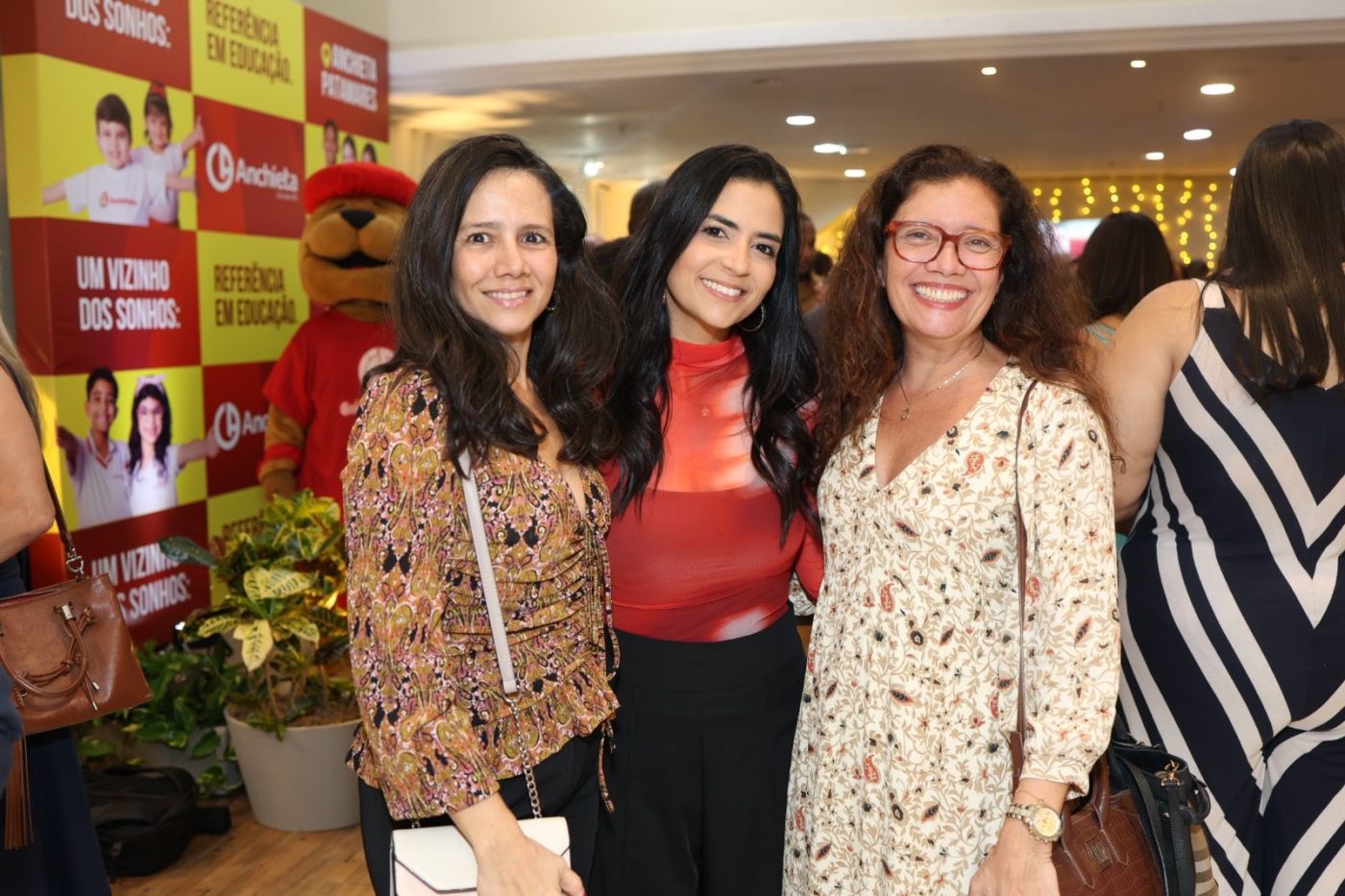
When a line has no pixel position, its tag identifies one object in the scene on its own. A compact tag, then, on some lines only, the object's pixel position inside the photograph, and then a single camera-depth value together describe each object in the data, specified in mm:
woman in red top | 1908
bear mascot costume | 4152
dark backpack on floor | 3260
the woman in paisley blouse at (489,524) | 1426
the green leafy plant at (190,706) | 3646
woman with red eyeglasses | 1580
